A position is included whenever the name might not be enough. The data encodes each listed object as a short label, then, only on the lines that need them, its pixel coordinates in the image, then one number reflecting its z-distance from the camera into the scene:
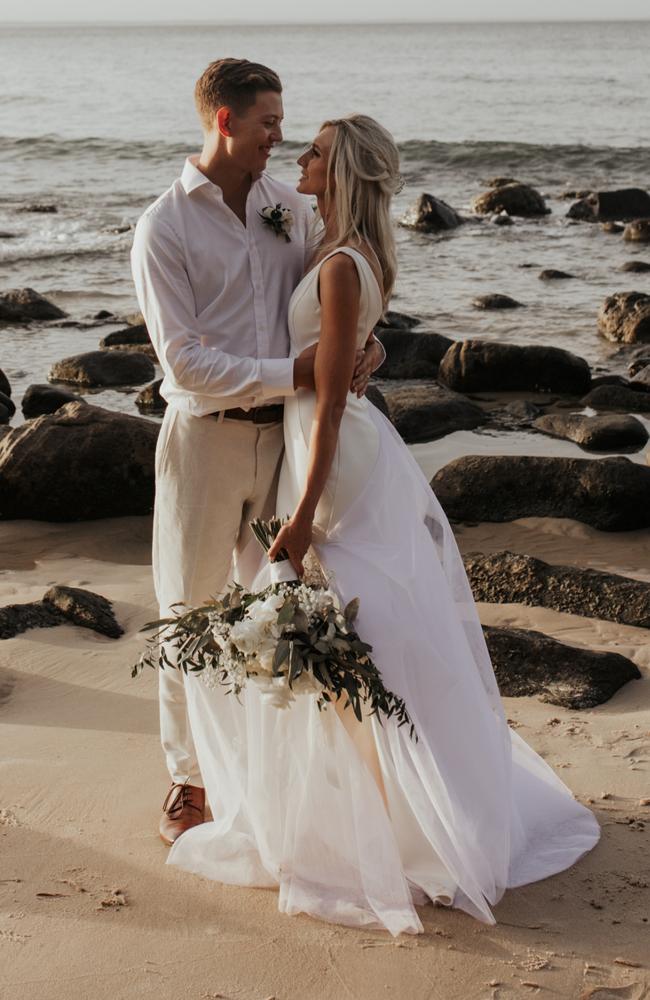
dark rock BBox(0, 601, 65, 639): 6.46
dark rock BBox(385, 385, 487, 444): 10.81
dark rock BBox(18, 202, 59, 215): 26.78
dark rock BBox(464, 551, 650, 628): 6.85
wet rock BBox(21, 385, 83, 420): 11.30
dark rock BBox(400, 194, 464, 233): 23.83
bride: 3.79
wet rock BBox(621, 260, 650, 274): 19.39
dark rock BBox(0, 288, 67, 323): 16.08
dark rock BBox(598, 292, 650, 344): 14.70
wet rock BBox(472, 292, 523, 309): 16.69
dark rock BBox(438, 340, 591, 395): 12.41
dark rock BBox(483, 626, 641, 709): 5.73
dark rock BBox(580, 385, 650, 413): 11.84
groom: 3.97
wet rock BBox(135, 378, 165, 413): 11.86
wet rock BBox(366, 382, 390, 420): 10.07
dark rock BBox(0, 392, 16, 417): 11.46
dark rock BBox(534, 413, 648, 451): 10.45
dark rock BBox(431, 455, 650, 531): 8.60
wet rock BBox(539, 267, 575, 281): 18.91
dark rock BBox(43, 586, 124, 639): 6.60
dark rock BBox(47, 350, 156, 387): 12.85
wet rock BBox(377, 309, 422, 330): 15.38
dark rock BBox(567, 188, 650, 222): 25.28
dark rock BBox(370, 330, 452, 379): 13.29
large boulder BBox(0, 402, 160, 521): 8.80
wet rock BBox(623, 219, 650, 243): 22.44
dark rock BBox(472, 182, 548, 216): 25.88
